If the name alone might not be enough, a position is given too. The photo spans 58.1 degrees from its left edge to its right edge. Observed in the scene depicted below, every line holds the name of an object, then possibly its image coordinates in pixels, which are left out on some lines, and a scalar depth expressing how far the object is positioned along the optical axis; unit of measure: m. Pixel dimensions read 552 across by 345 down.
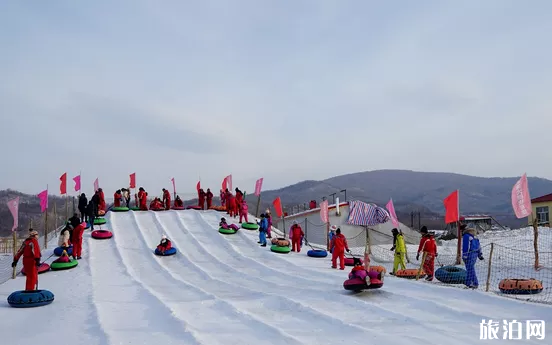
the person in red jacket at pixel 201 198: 27.53
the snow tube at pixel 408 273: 12.69
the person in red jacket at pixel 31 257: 10.93
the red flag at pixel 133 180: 28.71
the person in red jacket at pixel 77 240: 16.58
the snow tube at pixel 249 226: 22.33
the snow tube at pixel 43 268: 14.44
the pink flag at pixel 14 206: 14.78
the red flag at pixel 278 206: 22.95
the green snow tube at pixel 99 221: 22.11
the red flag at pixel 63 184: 22.13
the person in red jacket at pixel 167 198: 26.95
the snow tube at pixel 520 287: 10.14
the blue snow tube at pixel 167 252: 17.58
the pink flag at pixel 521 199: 12.67
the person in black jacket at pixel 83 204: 20.84
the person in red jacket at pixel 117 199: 25.88
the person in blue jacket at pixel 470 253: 11.25
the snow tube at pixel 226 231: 21.22
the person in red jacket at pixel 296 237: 18.67
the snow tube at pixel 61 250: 16.25
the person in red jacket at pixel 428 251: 12.40
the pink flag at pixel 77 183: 23.84
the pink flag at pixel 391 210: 17.02
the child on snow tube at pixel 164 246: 17.66
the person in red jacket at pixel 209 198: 27.30
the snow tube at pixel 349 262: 15.73
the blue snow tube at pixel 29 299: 10.05
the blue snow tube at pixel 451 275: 11.39
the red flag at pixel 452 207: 14.08
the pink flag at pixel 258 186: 24.23
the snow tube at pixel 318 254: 17.50
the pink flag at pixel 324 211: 20.78
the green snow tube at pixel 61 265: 14.88
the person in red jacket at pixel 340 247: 14.44
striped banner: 27.47
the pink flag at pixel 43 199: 18.48
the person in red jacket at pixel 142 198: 25.81
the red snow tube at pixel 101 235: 19.72
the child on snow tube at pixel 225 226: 21.45
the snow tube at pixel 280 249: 18.03
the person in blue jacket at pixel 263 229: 19.17
